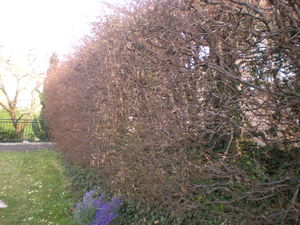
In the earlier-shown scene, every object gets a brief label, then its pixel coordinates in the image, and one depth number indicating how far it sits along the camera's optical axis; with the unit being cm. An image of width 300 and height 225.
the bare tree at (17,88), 1773
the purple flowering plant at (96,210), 464
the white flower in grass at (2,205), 668
